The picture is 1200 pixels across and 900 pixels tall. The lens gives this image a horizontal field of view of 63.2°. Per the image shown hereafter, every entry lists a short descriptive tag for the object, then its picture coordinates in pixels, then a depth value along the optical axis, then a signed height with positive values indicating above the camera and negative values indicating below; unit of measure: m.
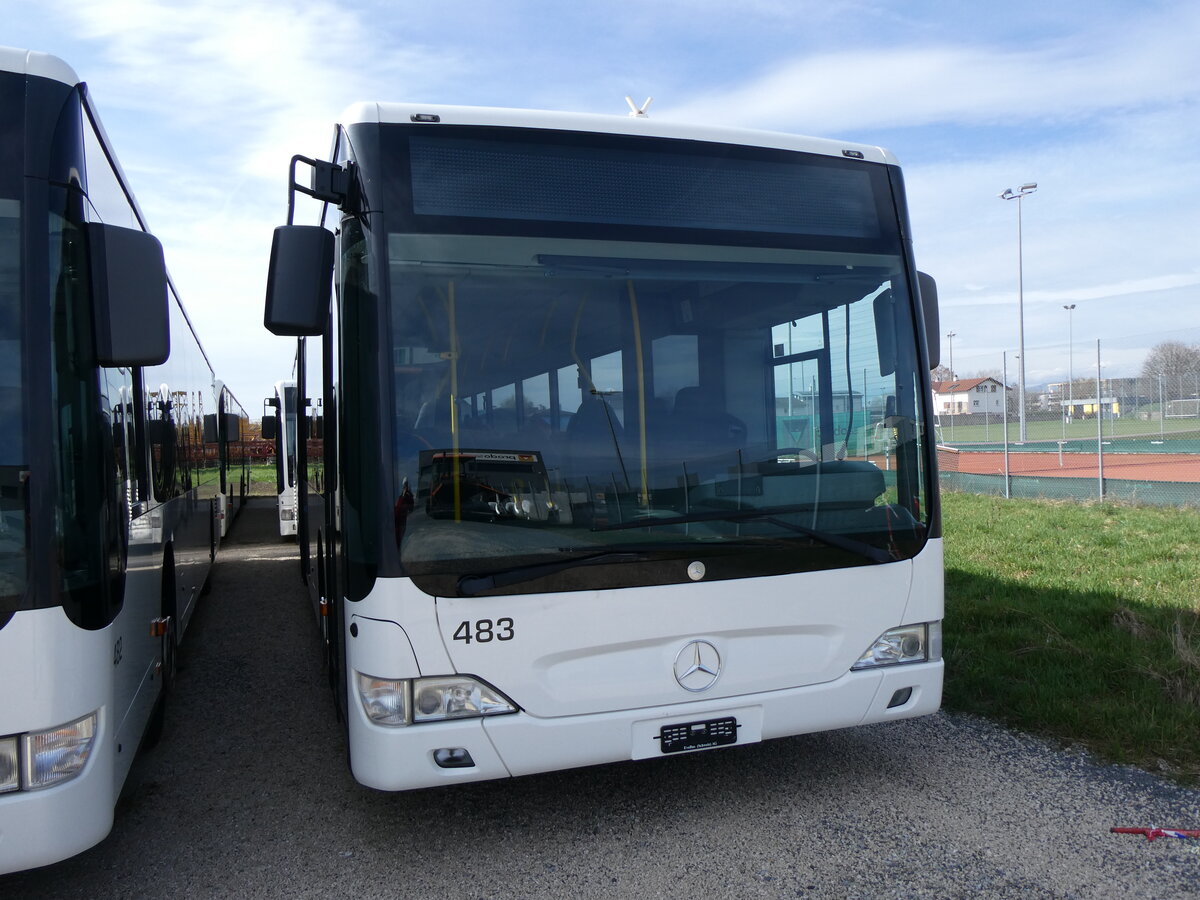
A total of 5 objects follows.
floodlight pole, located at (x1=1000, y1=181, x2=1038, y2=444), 31.41 +7.34
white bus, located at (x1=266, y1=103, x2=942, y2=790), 3.47 -0.01
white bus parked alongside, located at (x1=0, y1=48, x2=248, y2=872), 2.92 -0.01
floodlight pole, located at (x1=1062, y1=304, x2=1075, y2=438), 24.42 +0.60
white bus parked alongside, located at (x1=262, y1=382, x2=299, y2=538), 13.93 -0.07
